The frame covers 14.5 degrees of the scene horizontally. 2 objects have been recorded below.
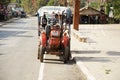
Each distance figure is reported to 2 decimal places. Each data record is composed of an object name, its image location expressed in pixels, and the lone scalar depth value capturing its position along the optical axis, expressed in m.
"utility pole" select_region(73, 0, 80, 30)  44.81
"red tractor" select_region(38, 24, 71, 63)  19.98
